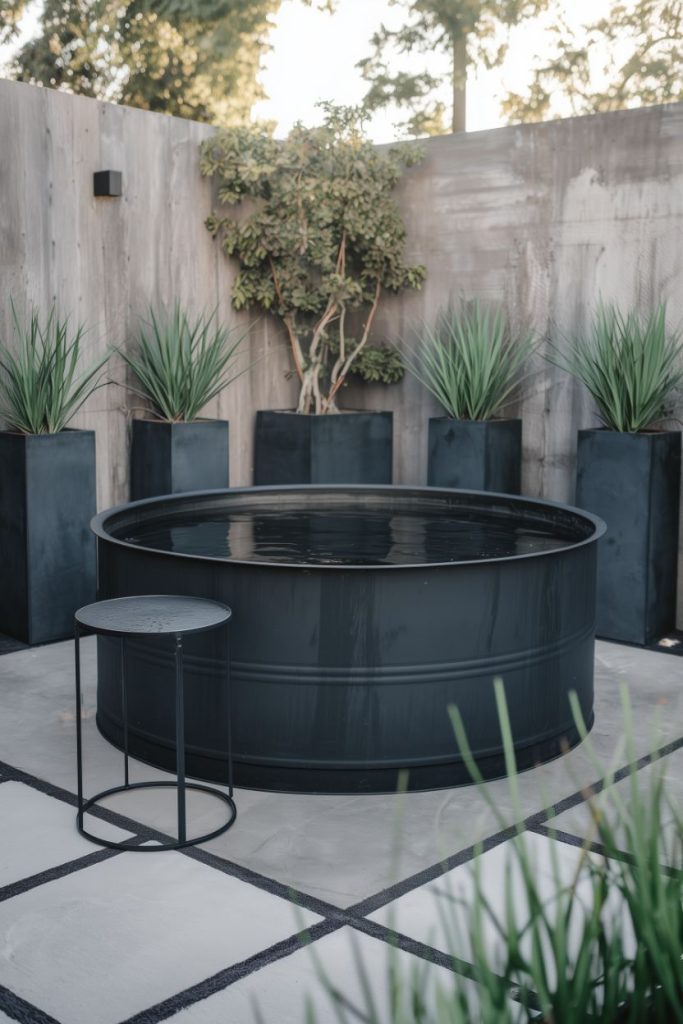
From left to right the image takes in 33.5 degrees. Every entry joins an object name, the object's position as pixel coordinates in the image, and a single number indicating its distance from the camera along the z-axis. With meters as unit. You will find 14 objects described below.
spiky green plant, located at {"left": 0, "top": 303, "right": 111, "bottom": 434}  5.22
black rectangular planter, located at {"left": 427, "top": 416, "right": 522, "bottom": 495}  6.12
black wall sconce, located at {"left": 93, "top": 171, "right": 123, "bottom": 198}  5.94
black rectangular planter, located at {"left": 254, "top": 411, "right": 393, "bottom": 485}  6.68
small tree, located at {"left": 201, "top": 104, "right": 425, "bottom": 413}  6.51
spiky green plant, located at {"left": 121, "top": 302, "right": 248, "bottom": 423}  6.01
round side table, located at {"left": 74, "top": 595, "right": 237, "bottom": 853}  3.03
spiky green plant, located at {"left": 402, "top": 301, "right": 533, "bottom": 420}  6.10
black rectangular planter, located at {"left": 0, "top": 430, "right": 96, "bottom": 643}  5.21
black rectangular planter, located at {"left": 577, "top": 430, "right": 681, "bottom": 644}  5.36
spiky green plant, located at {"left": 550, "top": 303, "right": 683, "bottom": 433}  5.35
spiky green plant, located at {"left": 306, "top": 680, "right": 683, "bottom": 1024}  1.16
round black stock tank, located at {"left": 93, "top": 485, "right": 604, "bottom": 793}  3.43
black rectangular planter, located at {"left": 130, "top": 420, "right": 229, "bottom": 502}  6.00
